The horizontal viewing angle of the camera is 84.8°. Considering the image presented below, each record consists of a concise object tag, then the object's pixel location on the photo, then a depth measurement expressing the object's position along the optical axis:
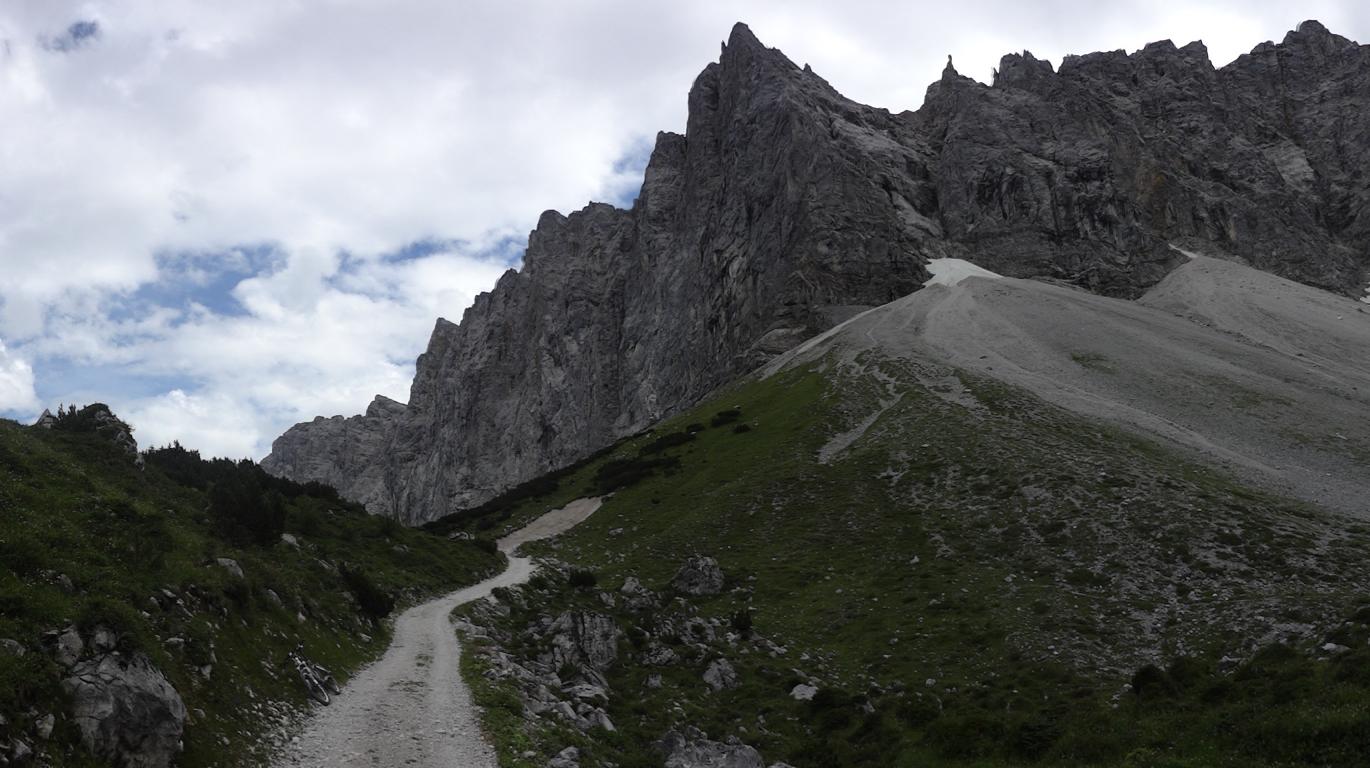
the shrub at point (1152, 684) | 21.00
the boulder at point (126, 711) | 11.54
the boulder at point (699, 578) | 37.94
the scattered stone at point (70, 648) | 12.05
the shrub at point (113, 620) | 13.01
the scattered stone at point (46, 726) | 10.71
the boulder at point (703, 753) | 19.25
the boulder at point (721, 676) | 26.23
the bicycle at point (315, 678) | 18.02
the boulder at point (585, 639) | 26.72
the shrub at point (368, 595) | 27.11
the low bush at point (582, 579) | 38.94
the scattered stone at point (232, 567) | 20.16
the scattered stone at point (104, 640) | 12.74
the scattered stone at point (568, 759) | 15.72
